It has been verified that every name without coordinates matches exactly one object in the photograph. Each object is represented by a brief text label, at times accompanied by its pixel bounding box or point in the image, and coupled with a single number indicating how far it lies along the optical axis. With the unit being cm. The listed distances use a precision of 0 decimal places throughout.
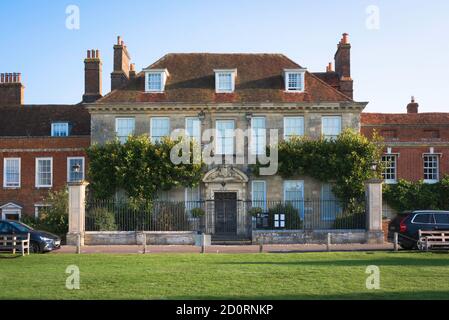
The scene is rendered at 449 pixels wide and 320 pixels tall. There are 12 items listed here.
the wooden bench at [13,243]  1938
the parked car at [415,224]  2158
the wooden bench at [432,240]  2036
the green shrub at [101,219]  2555
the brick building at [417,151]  3231
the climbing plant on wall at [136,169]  2912
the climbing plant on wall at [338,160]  2920
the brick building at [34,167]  3266
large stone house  3045
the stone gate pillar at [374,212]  2477
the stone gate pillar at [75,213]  2442
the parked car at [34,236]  2075
